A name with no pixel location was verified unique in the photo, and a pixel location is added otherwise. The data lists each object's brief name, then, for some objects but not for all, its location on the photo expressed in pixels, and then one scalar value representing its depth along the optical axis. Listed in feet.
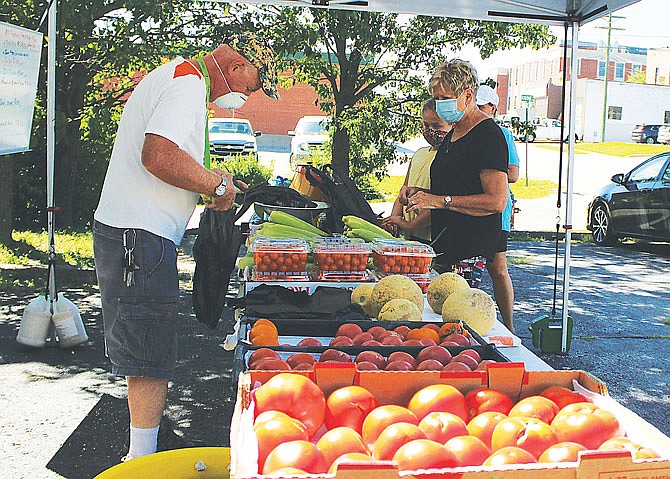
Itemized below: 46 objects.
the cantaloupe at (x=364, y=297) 10.05
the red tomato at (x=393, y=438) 4.86
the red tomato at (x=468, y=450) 4.75
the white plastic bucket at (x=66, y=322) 18.74
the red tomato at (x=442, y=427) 5.08
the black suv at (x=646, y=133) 148.77
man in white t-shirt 9.11
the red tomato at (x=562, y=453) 4.66
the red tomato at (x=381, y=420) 5.22
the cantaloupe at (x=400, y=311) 9.08
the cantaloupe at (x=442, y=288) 9.93
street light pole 150.86
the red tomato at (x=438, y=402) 5.51
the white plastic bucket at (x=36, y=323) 18.49
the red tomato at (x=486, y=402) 5.65
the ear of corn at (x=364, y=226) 14.18
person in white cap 14.61
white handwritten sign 14.90
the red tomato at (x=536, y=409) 5.43
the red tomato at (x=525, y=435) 4.94
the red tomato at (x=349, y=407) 5.48
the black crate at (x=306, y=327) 8.74
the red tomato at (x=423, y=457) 4.52
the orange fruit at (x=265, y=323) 8.40
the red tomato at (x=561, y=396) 5.77
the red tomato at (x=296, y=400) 5.43
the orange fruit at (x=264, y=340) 7.97
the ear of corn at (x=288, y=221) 14.44
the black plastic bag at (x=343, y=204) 15.65
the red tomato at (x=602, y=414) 5.18
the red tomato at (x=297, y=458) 4.55
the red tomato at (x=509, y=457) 4.65
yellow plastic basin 7.35
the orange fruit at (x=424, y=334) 8.13
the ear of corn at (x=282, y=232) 13.29
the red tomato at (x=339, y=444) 4.82
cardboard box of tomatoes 4.50
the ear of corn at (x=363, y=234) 13.79
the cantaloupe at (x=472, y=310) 9.00
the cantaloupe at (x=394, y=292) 9.83
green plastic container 19.67
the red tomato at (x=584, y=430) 5.08
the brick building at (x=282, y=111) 131.34
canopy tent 17.22
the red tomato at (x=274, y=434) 4.85
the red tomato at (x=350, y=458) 4.33
